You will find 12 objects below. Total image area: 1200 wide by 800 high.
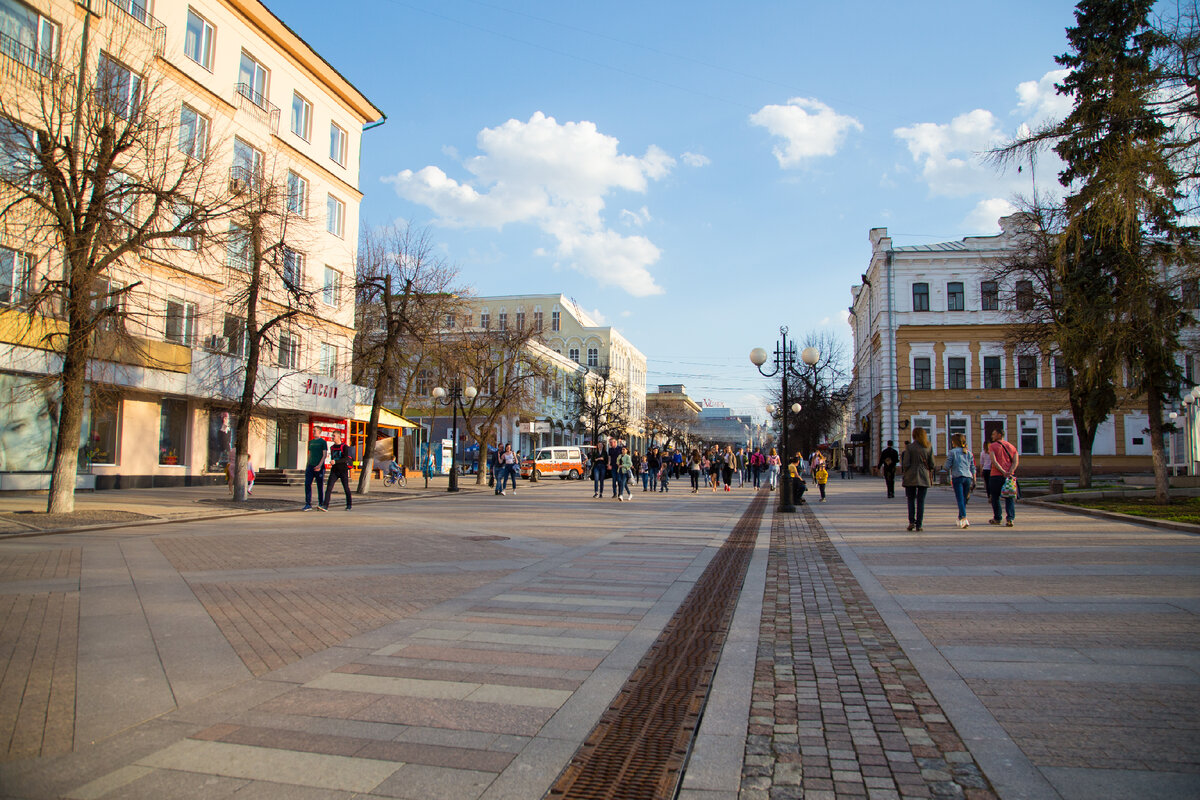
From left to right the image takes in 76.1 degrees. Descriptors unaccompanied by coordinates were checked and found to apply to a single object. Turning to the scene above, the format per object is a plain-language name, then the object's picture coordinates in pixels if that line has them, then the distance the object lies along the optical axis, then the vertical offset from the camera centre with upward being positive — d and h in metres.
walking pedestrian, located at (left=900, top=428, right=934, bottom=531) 13.62 -0.39
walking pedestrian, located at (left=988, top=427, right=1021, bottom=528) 14.20 -0.34
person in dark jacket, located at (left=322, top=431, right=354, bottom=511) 17.75 -0.37
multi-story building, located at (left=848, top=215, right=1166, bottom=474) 50.41 +5.79
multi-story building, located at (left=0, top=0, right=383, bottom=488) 19.28 +6.46
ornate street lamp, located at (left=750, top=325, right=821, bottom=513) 19.50 +2.15
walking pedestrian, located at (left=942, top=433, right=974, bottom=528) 14.18 -0.29
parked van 48.75 -0.73
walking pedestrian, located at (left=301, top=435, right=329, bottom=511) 17.28 -0.42
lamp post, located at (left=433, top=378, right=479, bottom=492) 27.02 +2.01
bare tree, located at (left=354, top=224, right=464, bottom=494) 23.55 +4.69
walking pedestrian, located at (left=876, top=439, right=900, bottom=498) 25.26 -0.30
